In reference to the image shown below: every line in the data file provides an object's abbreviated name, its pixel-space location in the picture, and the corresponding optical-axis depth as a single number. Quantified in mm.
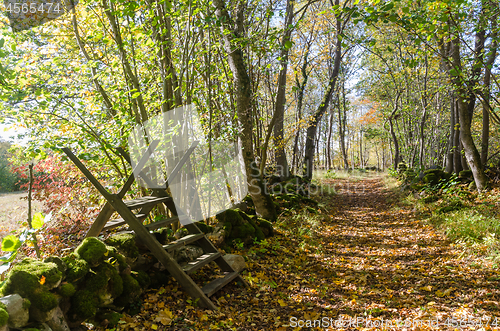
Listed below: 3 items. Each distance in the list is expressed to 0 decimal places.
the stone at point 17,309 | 2221
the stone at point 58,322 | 2533
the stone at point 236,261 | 4793
